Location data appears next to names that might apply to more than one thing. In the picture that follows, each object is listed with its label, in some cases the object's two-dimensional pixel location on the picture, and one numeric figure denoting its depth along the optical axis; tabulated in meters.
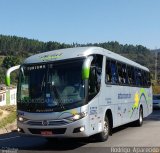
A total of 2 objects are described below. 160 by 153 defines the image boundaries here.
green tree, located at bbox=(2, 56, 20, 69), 132.65
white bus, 11.95
